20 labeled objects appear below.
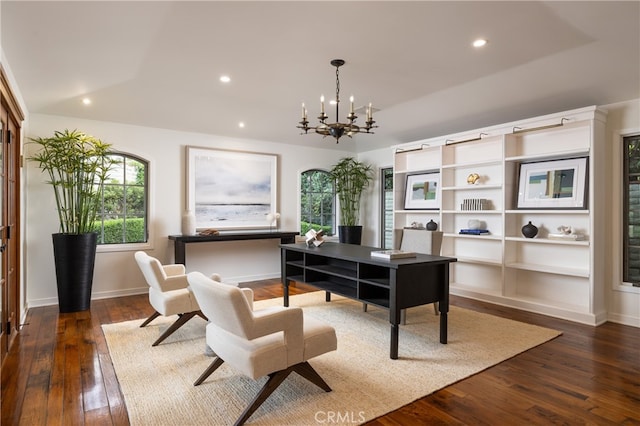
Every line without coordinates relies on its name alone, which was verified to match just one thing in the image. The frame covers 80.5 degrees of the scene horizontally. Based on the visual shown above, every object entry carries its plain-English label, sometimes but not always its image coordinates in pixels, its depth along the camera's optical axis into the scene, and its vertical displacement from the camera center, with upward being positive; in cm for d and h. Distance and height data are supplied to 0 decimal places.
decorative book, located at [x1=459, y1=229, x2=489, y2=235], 531 -26
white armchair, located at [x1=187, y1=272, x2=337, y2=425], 216 -80
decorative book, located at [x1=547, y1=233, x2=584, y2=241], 435 -27
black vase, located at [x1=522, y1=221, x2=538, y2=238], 470 -21
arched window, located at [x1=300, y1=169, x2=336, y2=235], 718 +21
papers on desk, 328 -37
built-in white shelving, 420 -7
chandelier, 345 +78
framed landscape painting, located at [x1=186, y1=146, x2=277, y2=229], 595 +40
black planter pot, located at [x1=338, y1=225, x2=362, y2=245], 700 -41
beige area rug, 231 -121
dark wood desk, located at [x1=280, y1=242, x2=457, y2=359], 310 -62
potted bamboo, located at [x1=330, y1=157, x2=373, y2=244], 723 +52
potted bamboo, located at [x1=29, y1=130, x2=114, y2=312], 440 +1
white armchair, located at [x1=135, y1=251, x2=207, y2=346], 344 -78
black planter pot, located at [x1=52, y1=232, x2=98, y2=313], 439 -66
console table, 538 -39
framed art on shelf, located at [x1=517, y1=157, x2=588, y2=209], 435 +35
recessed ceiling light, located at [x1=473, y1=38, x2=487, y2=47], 318 +146
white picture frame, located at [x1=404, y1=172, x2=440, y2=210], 597 +34
